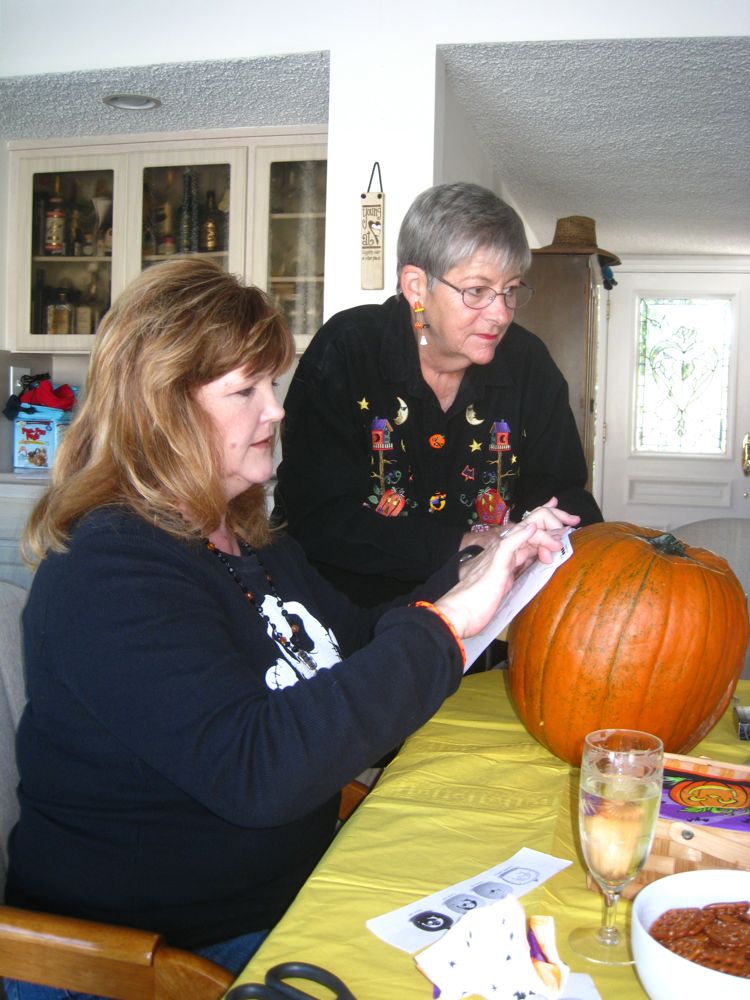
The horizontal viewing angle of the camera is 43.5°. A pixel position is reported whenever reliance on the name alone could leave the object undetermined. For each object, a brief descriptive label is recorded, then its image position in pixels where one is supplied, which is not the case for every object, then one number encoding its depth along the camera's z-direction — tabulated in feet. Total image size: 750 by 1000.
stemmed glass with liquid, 2.37
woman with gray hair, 5.16
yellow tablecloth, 2.27
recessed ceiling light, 10.37
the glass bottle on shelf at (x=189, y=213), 11.72
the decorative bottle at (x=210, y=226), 11.71
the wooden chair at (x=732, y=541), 7.05
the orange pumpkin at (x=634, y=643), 3.54
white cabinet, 11.39
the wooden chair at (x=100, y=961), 2.68
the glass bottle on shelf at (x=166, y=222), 11.82
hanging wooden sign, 8.73
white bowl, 1.83
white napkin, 2.09
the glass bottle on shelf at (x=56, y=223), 12.26
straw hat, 12.25
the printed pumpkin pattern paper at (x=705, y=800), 2.63
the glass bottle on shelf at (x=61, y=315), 12.26
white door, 18.88
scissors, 2.03
